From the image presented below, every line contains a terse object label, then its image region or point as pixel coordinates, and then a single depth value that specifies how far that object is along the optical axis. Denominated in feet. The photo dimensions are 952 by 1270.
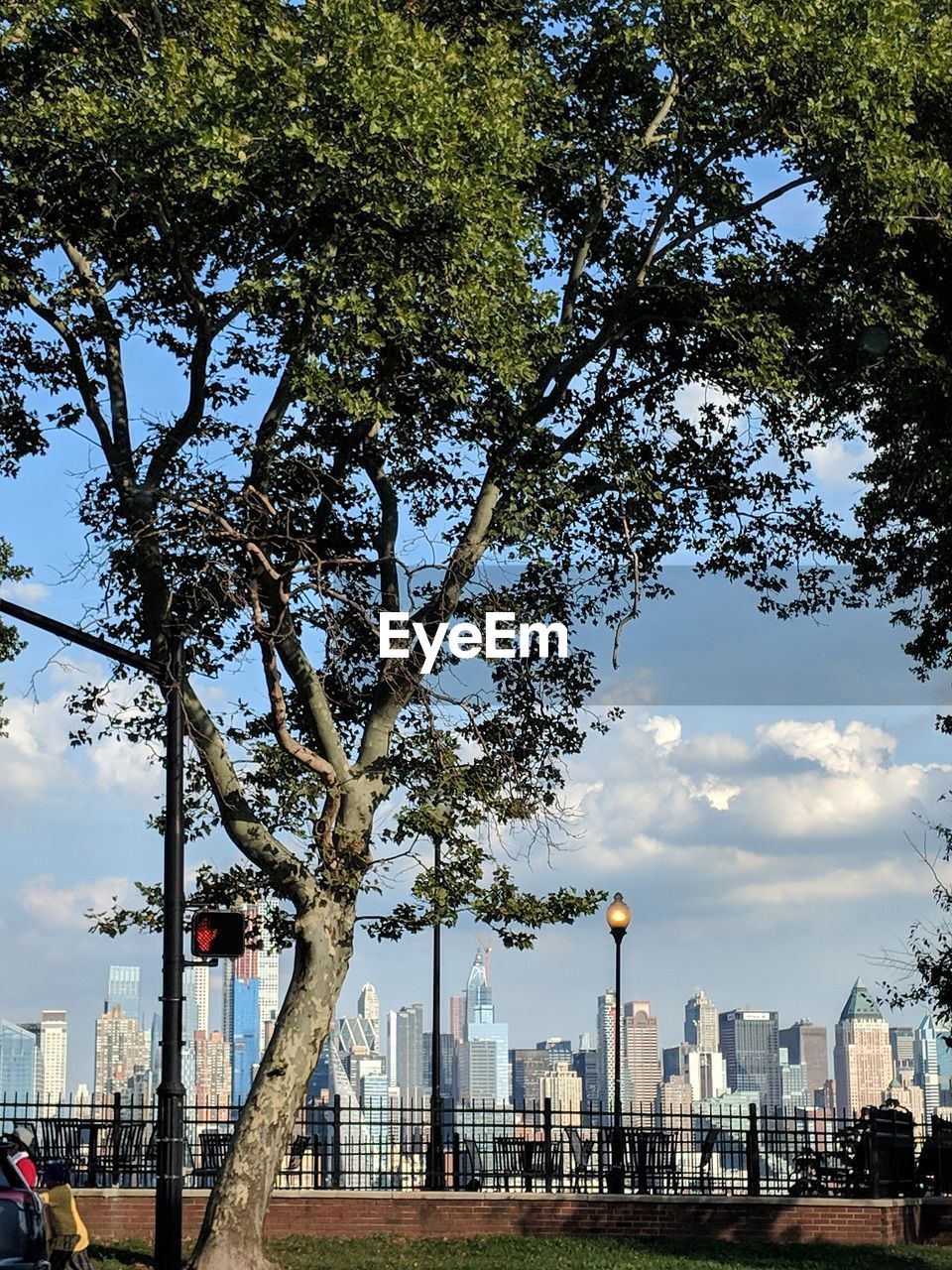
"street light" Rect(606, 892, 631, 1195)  91.35
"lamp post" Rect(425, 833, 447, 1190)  80.18
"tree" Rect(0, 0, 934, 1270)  59.62
